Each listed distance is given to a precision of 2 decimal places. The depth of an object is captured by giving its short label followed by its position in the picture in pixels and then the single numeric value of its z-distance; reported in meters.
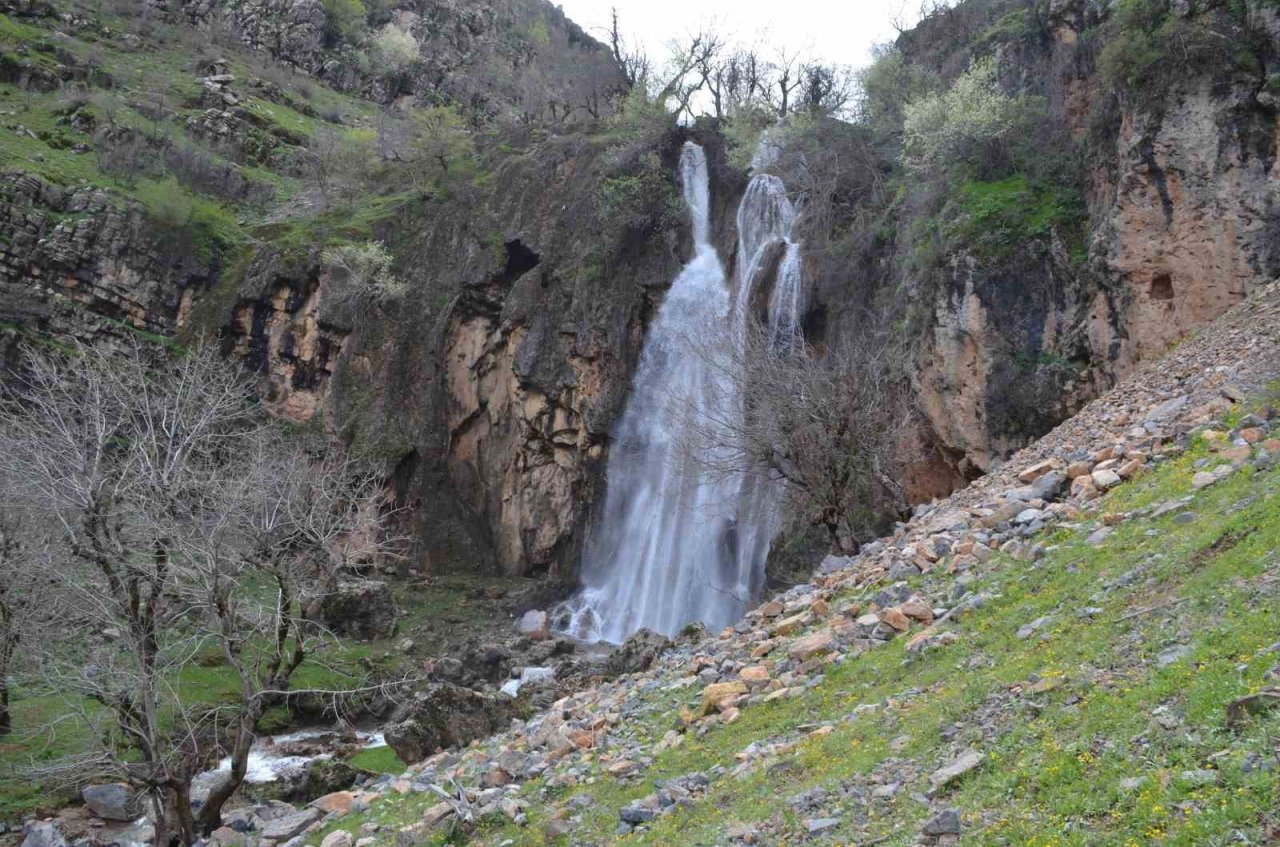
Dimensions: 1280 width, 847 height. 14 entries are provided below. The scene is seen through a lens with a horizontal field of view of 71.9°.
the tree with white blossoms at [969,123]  24.11
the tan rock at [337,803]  11.96
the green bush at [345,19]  74.56
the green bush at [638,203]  35.72
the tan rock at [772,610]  12.94
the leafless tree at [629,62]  53.12
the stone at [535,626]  28.02
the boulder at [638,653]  17.58
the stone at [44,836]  13.16
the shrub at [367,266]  38.03
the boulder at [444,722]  15.45
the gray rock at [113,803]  15.28
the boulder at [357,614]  27.58
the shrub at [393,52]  72.12
